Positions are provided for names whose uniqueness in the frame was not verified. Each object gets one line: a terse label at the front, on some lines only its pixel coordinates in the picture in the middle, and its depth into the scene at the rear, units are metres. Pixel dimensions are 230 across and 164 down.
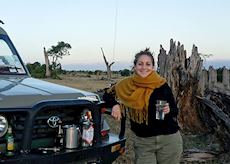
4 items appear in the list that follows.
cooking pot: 2.11
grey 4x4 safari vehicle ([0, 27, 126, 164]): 1.96
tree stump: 4.83
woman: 2.29
